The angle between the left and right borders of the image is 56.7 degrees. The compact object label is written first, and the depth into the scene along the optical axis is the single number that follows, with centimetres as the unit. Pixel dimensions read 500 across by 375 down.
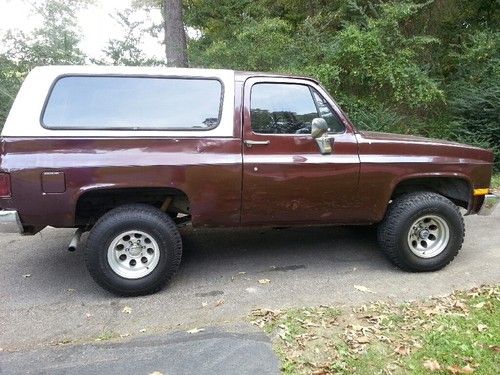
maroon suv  377
